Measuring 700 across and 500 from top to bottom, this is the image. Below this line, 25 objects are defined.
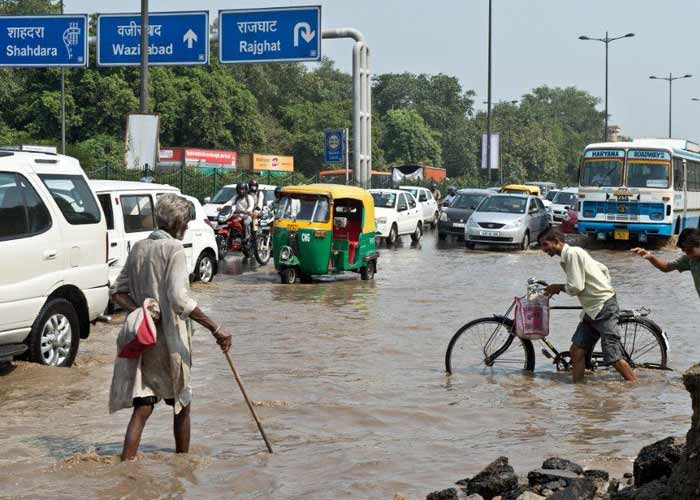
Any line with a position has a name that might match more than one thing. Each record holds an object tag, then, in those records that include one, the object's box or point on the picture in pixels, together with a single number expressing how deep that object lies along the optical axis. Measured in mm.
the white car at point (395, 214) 31062
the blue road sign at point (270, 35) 27562
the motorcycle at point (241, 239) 23016
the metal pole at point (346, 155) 32844
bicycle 10438
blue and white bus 29625
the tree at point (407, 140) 99875
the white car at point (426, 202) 39531
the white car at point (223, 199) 25891
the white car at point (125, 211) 15086
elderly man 6777
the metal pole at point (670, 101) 86731
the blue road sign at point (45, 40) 28828
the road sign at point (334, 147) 37375
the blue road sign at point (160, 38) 28359
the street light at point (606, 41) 70562
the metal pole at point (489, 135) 55469
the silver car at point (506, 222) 29109
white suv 9547
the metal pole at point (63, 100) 50219
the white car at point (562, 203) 40000
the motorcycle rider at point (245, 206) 22984
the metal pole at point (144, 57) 24281
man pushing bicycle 9734
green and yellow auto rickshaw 19344
